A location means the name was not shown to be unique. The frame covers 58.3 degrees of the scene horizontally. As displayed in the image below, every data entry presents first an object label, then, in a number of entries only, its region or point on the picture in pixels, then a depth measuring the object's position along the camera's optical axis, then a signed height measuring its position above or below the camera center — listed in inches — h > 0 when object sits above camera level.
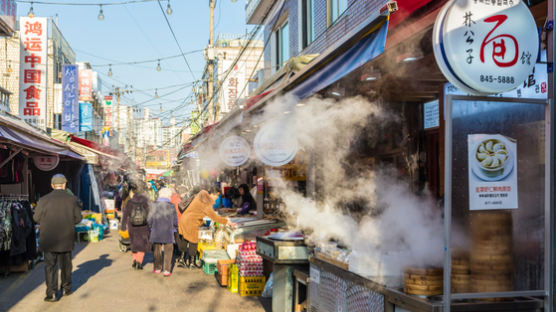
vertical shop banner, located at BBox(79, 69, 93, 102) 1405.0 +222.9
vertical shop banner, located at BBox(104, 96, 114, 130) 2042.1 +209.6
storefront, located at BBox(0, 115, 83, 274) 363.3 -23.0
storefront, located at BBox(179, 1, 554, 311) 133.3 -16.1
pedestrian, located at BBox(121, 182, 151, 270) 407.2 -53.7
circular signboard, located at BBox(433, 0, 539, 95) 125.9 +30.2
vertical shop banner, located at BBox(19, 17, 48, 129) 898.7 +163.1
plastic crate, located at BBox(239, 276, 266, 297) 323.0 -80.9
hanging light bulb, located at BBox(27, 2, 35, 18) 850.8 +253.6
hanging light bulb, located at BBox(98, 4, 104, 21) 665.6 +195.7
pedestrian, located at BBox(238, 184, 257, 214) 541.3 -41.4
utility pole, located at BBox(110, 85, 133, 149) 1976.4 +273.0
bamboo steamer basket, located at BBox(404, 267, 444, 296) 142.3 -34.7
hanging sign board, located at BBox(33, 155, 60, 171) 599.5 -1.7
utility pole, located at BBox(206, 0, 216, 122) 828.1 +175.2
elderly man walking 305.4 -42.8
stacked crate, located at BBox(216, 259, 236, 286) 344.2 -75.8
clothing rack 382.8 -29.3
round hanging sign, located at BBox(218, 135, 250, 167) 440.1 +8.7
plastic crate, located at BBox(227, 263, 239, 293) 334.0 -80.1
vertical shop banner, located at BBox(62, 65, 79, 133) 1088.2 +141.2
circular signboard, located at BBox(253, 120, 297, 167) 332.5 +10.6
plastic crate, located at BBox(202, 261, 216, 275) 393.7 -85.0
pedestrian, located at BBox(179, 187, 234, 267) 415.8 -47.0
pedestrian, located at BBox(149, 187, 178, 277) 389.4 -55.7
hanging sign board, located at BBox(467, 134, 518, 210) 131.6 -3.2
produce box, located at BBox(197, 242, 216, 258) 418.3 -72.5
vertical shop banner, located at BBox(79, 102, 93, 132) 1304.4 +126.7
